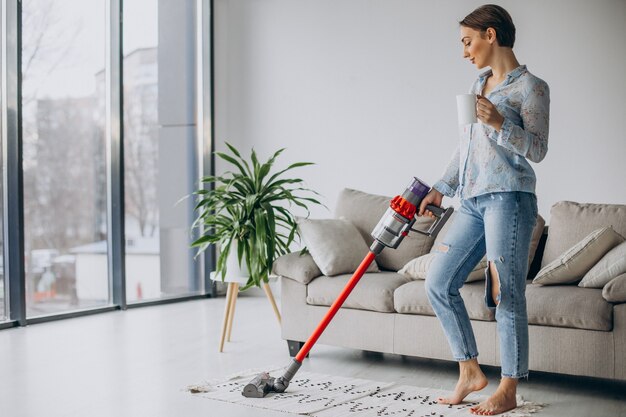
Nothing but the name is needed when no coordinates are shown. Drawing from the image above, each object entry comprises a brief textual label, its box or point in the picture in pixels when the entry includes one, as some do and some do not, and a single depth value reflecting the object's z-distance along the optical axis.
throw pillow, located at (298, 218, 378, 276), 3.47
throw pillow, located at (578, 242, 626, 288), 2.86
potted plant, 3.62
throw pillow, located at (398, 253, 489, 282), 3.35
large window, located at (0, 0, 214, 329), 4.46
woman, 2.36
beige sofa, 2.77
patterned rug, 2.54
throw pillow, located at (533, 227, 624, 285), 3.02
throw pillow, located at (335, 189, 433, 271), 3.79
